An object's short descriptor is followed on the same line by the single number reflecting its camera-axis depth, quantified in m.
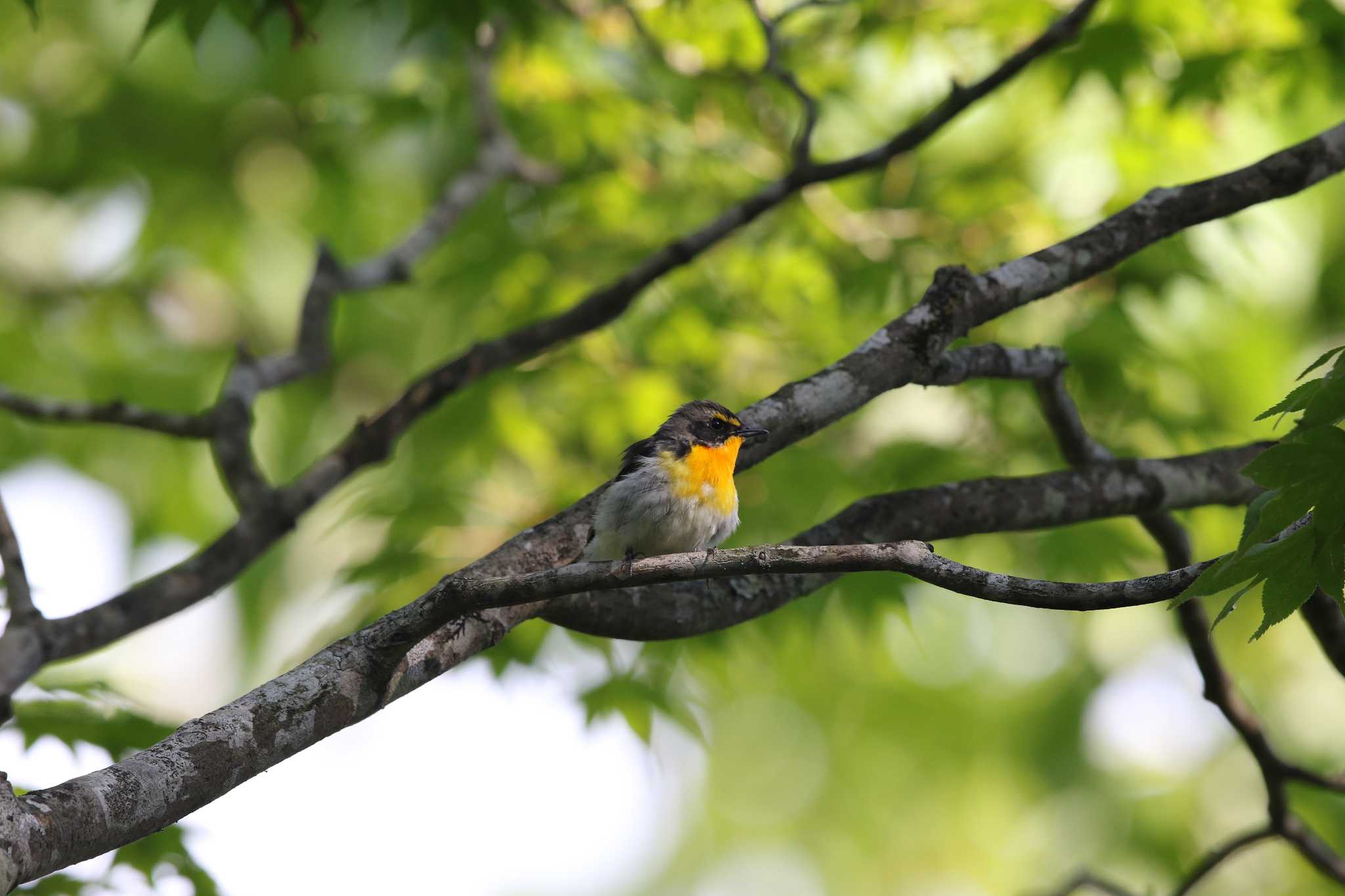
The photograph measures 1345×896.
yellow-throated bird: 8.33
